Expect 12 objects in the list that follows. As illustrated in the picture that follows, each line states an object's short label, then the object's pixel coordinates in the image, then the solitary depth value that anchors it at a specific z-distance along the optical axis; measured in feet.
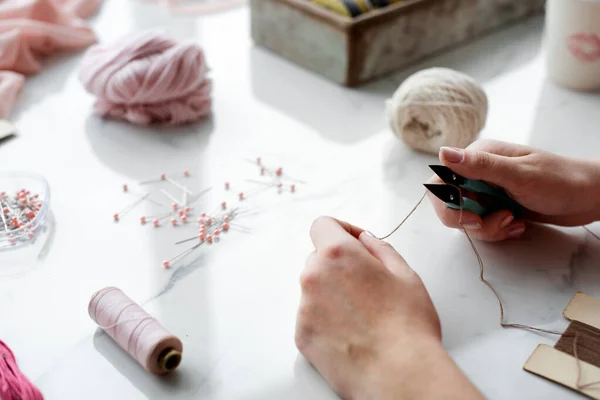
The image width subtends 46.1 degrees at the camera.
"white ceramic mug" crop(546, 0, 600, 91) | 4.93
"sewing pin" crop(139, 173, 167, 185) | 4.37
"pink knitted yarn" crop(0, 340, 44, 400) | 2.90
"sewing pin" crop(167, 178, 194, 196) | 4.29
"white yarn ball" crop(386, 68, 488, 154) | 4.34
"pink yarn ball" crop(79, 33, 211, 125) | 4.69
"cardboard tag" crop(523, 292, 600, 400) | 2.92
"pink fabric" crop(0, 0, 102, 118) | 5.37
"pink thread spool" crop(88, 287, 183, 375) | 2.97
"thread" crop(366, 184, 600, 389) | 3.04
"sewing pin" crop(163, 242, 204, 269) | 3.67
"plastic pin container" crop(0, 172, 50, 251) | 3.90
